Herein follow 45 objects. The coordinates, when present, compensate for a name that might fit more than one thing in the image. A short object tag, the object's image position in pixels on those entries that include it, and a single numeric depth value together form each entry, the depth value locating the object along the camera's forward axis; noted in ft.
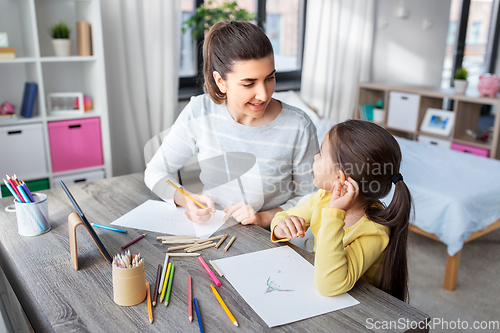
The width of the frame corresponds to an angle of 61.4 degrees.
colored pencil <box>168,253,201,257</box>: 3.20
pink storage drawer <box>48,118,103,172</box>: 7.38
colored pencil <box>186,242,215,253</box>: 3.28
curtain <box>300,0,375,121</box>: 11.75
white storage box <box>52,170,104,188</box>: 7.58
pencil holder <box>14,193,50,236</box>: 3.50
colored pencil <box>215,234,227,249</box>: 3.35
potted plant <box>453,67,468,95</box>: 10.66
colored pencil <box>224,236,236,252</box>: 3.32
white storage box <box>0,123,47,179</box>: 6.97
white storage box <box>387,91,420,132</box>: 11.50
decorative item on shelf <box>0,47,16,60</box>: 6.69
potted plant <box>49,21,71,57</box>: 7.37
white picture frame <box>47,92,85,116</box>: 7.57
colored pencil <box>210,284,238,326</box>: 2.44
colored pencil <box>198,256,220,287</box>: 2.84
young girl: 2.79
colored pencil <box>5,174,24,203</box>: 3.53
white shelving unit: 7.12
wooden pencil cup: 2.54
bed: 6.18
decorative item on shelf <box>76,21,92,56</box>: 7.38
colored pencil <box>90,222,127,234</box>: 3.59
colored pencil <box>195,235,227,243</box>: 3.42
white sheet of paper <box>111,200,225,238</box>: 3.64
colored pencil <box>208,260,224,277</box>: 2.94
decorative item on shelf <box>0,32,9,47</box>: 6.74
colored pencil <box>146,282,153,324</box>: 2.44
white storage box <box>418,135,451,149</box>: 10.73
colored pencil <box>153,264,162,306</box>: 2.65
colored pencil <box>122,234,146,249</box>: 3.36
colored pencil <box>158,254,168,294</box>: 2.74
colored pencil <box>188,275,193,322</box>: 2.46
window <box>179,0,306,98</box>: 10.30
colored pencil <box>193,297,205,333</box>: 2.36
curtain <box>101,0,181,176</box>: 8.35
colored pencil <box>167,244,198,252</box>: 3.30
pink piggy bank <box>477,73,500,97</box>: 9.91
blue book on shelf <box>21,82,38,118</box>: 7.25
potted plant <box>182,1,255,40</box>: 9.24
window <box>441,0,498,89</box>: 13.78
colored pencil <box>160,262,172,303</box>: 2.66
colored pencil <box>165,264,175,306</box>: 2.63
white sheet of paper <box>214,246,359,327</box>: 2.56
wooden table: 2.43
